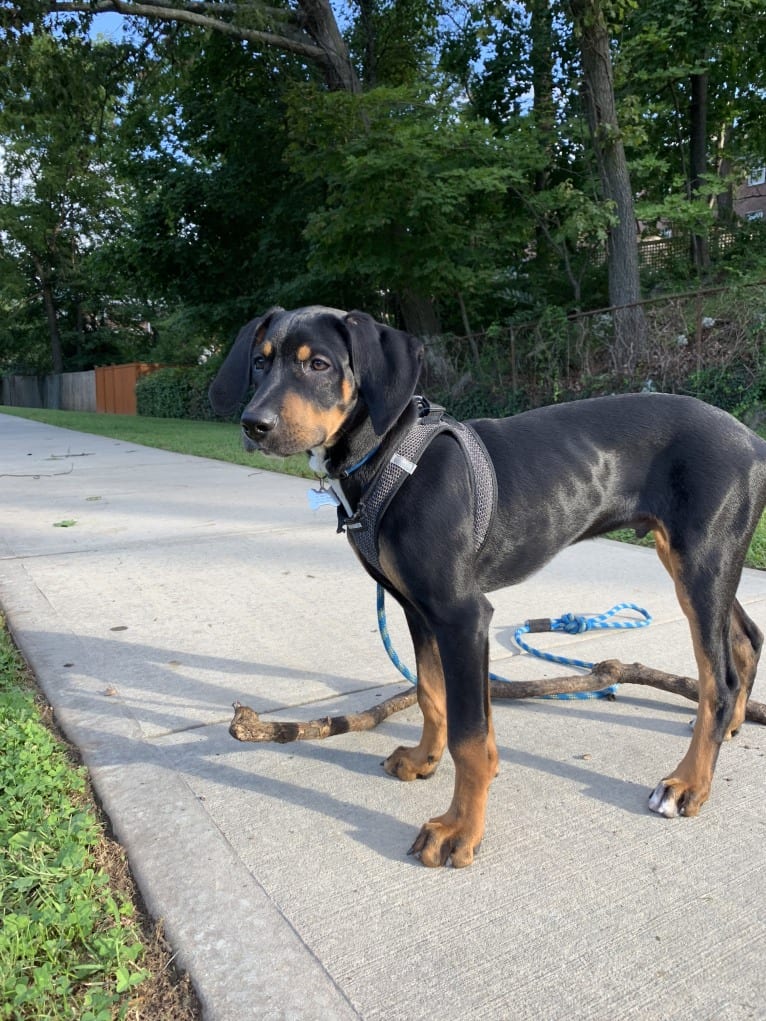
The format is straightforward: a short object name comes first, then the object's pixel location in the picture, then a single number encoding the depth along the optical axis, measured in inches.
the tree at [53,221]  1592.0
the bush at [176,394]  956.8
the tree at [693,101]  504.4
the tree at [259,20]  542.0
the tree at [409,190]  471.8
